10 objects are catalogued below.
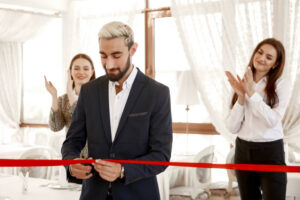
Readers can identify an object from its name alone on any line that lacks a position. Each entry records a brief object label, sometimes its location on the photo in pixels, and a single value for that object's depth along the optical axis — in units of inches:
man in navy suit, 66.0
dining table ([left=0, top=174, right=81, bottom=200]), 103.7
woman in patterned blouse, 126.3
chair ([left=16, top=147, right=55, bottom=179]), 165.0
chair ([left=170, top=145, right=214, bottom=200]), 175.2
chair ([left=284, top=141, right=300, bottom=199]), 159.5
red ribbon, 65.8
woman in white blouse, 113.7
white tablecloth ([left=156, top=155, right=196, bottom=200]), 162.7
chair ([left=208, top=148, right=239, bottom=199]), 185.9
